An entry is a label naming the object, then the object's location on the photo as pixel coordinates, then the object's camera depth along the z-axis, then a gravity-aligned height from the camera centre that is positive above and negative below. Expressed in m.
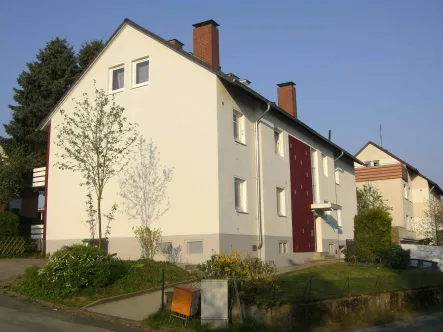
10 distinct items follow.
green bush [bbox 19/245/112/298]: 12.16 -0.89
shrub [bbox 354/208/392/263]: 22.03 -0.05
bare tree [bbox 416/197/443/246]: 40.75 +0.95
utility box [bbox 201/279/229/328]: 9.70 -1.33
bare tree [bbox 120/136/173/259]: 18.48 +2.08
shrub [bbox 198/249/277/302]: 10.40 -0.78
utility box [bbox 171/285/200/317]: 9.84 -1.29
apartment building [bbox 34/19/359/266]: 17.75 +3.37
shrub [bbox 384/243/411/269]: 20.98 -1.06
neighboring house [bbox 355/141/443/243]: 42.38 +4.62
